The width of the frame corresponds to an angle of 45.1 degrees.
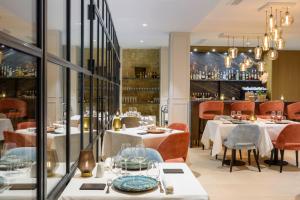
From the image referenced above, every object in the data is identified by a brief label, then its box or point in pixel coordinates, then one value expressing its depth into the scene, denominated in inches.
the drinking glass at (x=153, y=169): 104.6
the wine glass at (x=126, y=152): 113.4
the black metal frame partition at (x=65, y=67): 65.1
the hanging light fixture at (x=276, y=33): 238.8
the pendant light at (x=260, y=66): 359.3
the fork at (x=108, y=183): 89.2
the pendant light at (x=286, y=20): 228.1
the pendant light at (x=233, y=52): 333.1
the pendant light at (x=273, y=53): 277.3
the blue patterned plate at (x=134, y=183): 89.0
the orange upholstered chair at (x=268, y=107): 362.9
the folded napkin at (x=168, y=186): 88.3
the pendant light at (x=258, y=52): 296.7
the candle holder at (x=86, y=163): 102.9
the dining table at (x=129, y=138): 201.8
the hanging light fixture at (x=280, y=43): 249.4
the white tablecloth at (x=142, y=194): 86.1
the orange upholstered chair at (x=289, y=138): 247.4
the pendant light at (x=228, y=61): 366.3
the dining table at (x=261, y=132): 252.7
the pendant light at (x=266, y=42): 248.0
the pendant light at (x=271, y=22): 232.0
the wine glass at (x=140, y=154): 115.0
